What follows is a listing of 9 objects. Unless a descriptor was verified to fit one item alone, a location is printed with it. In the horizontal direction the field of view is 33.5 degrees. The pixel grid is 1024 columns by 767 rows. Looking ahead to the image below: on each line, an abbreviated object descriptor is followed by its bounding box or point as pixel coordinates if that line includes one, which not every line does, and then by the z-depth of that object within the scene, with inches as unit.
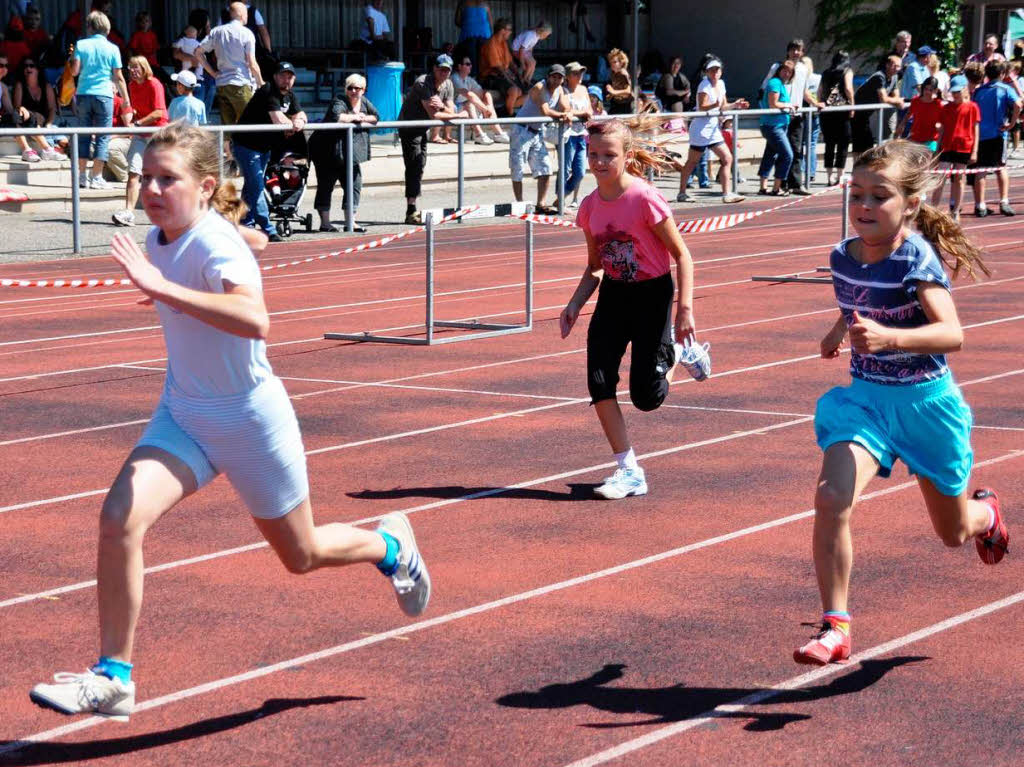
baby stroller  753.0
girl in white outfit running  182.5
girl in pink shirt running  308.0
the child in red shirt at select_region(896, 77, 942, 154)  829.2
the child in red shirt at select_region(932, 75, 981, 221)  830.5
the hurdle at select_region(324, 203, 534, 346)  481.4
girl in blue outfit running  204.5
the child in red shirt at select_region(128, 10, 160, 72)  1011.9
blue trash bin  1089.4
